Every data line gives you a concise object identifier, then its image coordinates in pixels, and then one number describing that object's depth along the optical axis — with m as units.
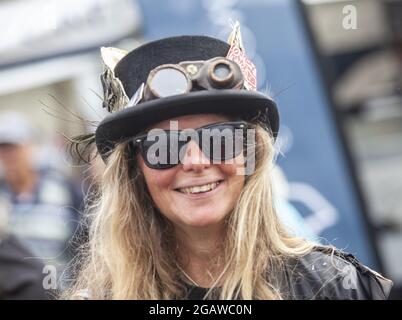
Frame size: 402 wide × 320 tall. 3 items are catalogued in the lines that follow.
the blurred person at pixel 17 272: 5.34
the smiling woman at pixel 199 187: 3.18
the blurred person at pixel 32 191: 7.71
